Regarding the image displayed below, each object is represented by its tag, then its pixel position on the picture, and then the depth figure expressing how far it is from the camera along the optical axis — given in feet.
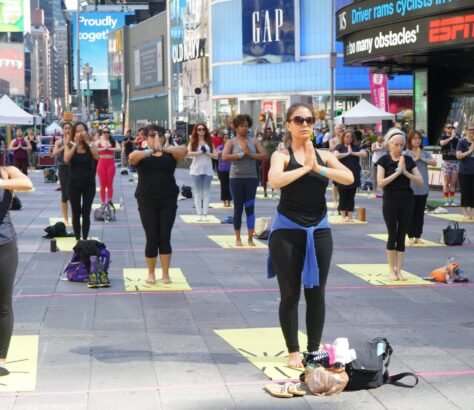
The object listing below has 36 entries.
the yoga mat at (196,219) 62.03
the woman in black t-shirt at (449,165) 75.25
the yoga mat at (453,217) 62.47
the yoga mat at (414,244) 49.78
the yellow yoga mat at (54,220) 62.08
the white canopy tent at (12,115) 118.52
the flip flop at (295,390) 22.06
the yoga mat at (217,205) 73.82
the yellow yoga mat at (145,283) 36.70
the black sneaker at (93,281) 36.81
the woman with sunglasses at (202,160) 59.64
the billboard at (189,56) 244.22
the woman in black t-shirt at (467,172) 60.49
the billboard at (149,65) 343.05
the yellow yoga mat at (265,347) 24.18
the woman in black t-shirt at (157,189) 36.47
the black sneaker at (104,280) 36.99
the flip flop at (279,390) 21.97
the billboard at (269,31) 204.54
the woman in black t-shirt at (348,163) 60.59
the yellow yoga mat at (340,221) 61.46
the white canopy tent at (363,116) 107.04
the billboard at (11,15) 502.38
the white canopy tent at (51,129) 201.57
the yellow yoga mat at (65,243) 48.08
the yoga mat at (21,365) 23.03
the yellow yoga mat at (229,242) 49.37
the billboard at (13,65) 506.56
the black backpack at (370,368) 22.49
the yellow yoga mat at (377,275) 38.11
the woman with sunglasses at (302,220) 23.07
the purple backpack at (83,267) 37.68
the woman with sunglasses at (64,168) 55.11
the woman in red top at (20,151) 104.53
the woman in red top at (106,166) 63.98
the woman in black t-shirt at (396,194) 37.58
